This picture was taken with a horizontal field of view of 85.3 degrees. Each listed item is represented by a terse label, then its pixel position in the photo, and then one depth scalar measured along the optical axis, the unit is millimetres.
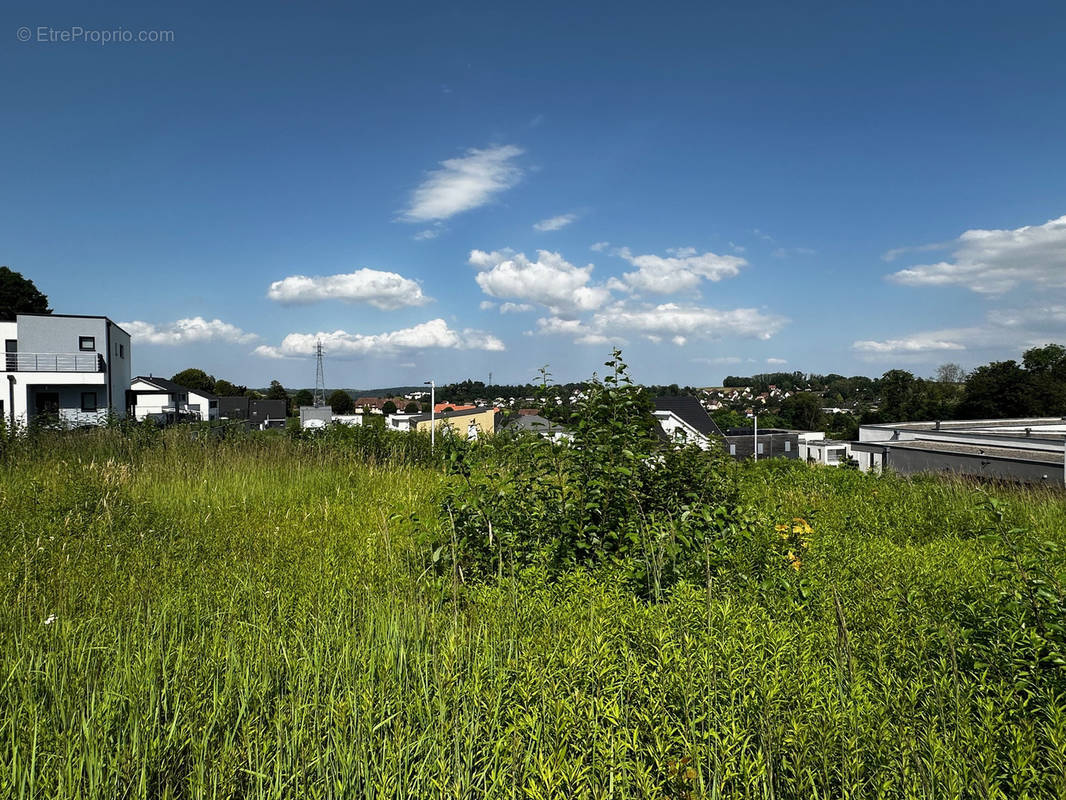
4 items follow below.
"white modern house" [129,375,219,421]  47031
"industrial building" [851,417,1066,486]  16547
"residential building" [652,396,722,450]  42344
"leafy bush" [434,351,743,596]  3615
